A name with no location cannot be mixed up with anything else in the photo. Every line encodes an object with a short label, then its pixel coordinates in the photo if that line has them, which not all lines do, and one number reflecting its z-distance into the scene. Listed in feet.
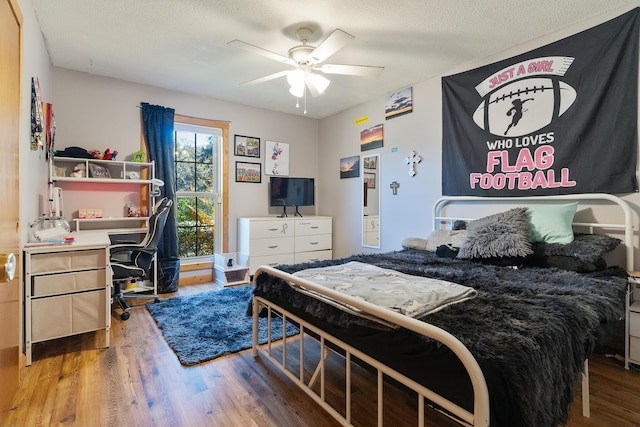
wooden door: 3.91
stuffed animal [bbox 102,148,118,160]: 11.19
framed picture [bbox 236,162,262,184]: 14.57
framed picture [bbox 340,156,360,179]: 14.49
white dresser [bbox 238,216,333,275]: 13.51
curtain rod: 12.18
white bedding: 4.26
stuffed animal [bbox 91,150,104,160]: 11.03
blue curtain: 12.17
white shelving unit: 10.77
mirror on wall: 13.52
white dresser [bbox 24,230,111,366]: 6.70
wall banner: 7.30
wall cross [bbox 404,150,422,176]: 11.85
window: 13.61
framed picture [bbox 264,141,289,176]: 15.33
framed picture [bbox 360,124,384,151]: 13.33
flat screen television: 15.29
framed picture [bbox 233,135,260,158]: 14.47
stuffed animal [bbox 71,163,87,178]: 10.66
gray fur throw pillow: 7.54
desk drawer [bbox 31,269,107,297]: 6.81
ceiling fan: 7.46
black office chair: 9.40
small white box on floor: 13.04
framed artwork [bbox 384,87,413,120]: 12.16
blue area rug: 7.33
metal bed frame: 2.80
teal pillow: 7.51
